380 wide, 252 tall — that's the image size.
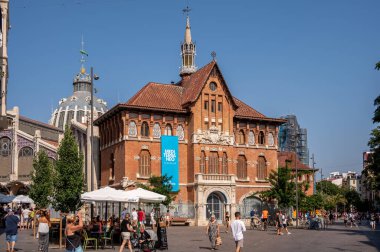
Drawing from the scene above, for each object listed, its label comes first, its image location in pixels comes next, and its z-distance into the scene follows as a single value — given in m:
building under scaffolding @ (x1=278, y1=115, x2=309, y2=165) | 134.12
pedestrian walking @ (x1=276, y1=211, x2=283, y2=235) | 38.15
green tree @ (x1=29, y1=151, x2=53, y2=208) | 44.44
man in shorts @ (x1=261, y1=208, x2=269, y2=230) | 45.09
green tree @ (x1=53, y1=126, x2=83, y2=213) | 35.31
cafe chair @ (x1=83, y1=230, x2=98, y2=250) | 25.42
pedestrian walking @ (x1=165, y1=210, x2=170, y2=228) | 49.58
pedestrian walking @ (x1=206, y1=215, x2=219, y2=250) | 26.22
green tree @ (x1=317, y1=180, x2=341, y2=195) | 134.04
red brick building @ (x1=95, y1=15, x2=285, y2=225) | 54.53
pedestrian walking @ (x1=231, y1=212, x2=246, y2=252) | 19.91
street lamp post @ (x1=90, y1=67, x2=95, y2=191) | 31.46
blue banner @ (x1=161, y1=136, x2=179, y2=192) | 55.16
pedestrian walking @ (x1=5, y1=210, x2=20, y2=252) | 22.43
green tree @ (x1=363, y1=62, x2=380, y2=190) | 44.75
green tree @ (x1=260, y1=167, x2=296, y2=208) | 52.59
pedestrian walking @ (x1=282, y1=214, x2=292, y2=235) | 41.73
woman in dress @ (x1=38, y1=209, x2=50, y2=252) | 21.20
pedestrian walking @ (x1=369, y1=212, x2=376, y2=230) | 51.28
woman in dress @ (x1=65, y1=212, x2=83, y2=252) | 16.25
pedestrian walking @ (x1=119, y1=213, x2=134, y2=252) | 22.85
